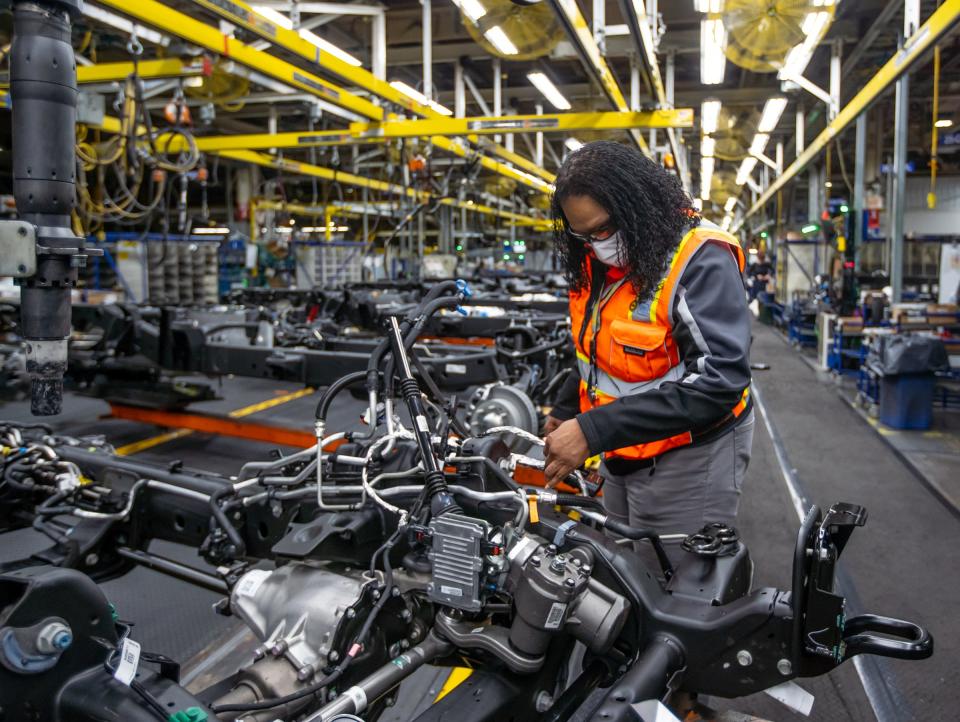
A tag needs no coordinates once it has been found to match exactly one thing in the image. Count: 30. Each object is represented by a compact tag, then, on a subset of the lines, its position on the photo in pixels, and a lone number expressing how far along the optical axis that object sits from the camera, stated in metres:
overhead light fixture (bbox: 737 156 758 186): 16.56
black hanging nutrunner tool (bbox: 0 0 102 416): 1.73
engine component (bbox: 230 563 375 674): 1.82
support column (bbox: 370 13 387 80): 7.09
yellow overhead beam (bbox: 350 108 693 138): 7.88
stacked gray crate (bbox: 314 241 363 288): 17.56
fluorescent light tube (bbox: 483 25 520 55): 5.83
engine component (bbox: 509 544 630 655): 1.55
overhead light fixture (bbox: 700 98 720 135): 10.20
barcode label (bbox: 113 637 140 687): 1.48
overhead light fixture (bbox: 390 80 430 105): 7.72
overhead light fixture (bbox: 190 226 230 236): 13.77
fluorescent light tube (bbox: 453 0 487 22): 5.38
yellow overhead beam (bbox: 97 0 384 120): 4.58
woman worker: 1.85
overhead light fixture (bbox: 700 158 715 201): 15.69
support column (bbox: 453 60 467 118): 8.82
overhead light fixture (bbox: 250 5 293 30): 5.55
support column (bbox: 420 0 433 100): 7.04
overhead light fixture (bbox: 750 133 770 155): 12.33
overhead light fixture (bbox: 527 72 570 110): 8.05
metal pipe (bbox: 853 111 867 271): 9.61
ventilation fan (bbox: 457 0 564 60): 5.62
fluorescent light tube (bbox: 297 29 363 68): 5.97
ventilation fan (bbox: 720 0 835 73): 5.89
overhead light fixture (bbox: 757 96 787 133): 9.34
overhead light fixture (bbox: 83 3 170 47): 4.91
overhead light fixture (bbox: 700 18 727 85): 6.56
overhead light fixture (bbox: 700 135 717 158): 12.62
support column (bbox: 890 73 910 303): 7.77
